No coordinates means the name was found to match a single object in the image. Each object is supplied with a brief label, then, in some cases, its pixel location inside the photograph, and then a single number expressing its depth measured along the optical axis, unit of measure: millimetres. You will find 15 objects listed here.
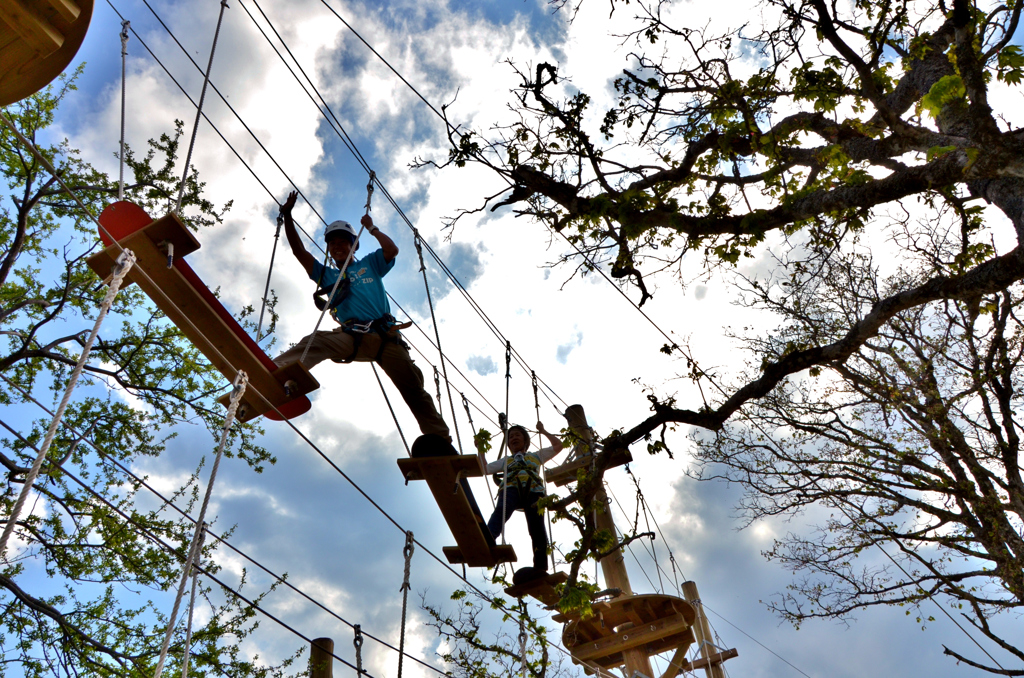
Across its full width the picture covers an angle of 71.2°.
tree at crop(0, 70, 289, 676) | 7637
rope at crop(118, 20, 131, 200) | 3162
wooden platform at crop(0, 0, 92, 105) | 2962
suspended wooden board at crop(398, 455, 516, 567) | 4570
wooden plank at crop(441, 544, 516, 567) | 5367
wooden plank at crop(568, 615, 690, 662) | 7011
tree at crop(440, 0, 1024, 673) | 4105
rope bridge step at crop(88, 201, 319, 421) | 3312
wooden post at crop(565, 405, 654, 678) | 7184
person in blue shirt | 4656
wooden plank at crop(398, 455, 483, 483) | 4523
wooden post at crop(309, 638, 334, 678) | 5160
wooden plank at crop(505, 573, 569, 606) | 5531
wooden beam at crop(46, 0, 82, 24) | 2977
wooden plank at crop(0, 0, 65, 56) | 2925
